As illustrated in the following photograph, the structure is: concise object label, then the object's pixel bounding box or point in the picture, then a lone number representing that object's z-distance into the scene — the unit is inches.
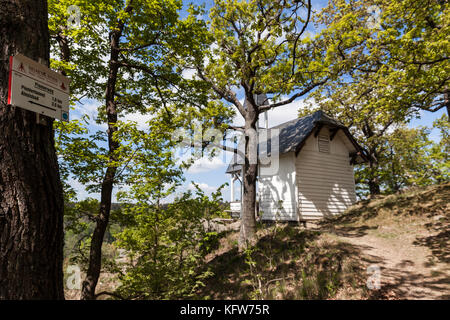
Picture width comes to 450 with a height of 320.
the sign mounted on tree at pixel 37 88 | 73.7
